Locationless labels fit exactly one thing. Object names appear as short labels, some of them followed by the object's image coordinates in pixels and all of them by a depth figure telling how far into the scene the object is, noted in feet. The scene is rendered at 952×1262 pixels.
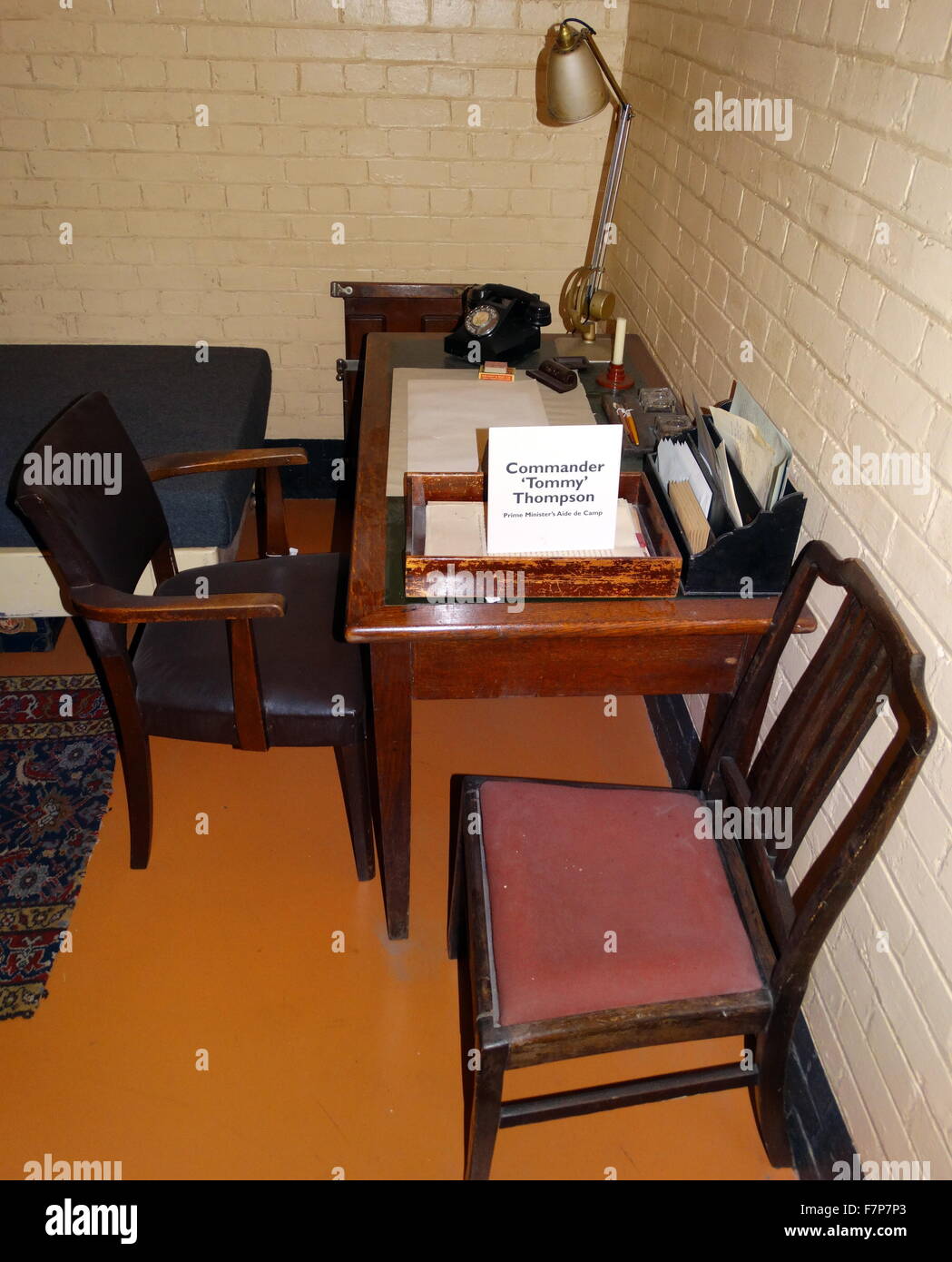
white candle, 6.83
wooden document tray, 4.62
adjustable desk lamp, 6.81
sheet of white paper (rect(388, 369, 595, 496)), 5.90
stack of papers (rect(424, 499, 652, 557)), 4.89
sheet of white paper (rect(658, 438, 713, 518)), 4.96
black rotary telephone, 7.54
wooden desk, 4.57
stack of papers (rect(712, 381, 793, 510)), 4.63
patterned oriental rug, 6.23
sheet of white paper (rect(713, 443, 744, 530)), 4.72
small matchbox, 7.18
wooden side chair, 4.07
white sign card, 4.51
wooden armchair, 5.42
